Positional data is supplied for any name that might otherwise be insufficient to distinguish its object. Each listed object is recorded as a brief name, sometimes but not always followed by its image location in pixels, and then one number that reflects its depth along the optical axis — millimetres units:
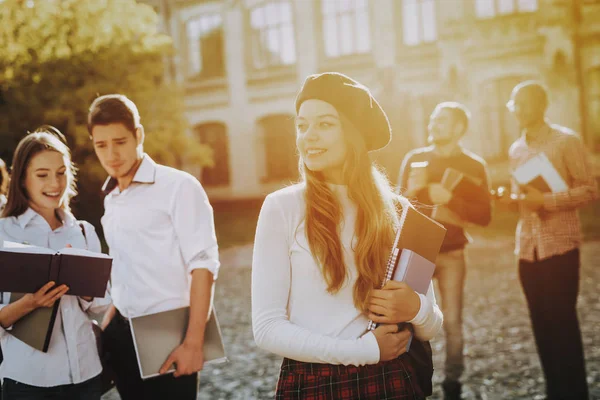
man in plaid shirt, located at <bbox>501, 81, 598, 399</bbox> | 3893
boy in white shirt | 2797
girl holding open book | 2598
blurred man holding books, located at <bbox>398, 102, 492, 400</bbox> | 4402
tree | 14477
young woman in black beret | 1882
